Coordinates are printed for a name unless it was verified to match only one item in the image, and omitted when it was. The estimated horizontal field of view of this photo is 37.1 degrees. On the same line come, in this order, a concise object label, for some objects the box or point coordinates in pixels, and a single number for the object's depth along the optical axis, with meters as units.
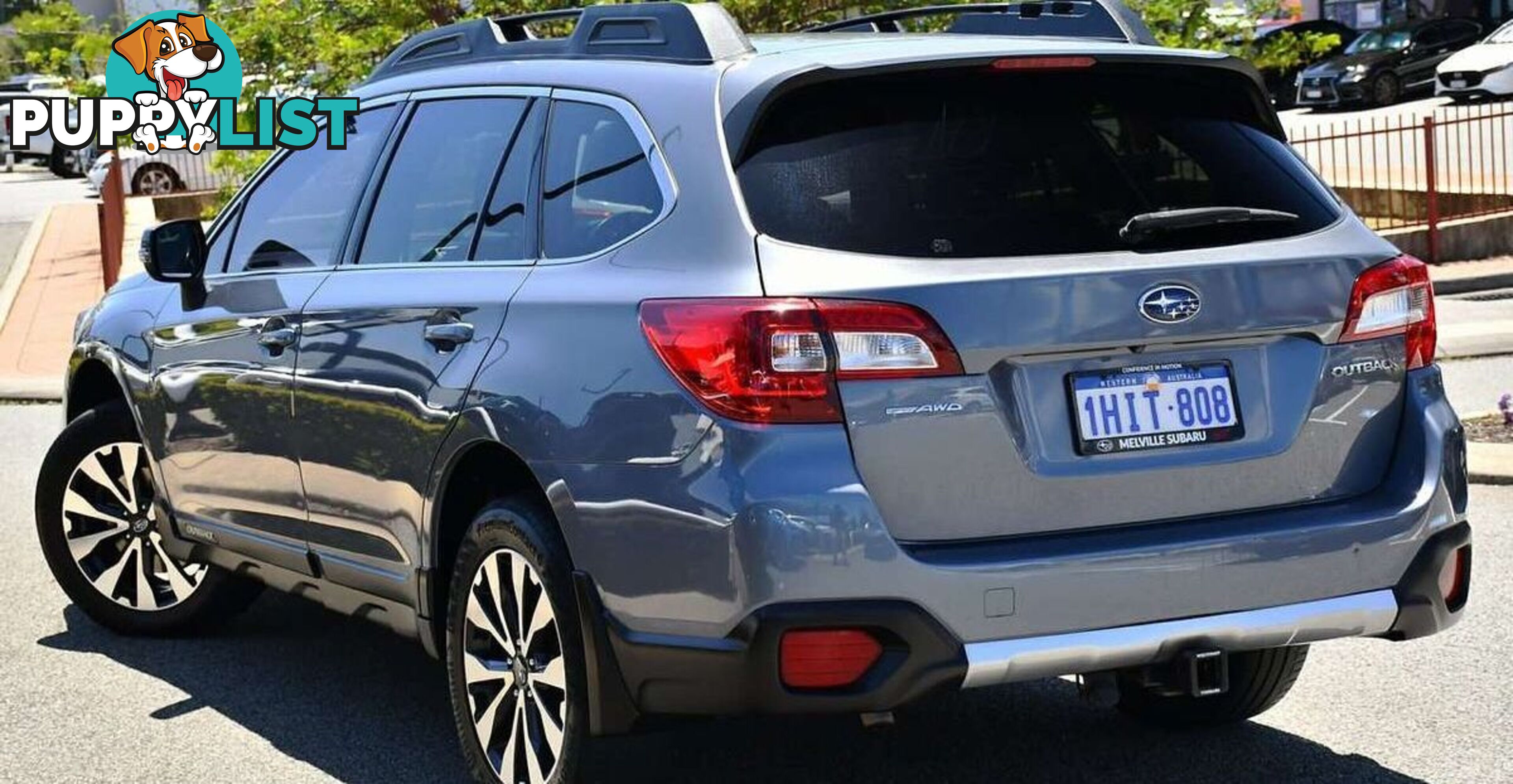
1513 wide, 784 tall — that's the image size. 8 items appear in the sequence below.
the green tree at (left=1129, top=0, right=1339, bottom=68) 18.66
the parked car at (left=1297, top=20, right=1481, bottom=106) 36.75
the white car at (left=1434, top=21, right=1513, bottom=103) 33.47
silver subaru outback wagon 4.27
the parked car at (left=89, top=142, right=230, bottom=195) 38.81
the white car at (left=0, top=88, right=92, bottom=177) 50.53
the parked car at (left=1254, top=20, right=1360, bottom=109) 39.41
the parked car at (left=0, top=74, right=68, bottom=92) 55.75
